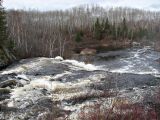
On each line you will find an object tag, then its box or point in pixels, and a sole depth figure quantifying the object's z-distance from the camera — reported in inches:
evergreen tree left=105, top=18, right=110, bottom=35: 2486.8
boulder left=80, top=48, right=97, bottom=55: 1743.4
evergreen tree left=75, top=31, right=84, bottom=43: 2359.4
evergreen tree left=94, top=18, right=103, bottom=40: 2432.5
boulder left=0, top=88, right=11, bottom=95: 707.7
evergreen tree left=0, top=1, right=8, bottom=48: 1302.2
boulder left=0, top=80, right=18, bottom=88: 770.2
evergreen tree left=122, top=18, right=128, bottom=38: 2591.1
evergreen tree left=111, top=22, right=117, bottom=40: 2476.5
